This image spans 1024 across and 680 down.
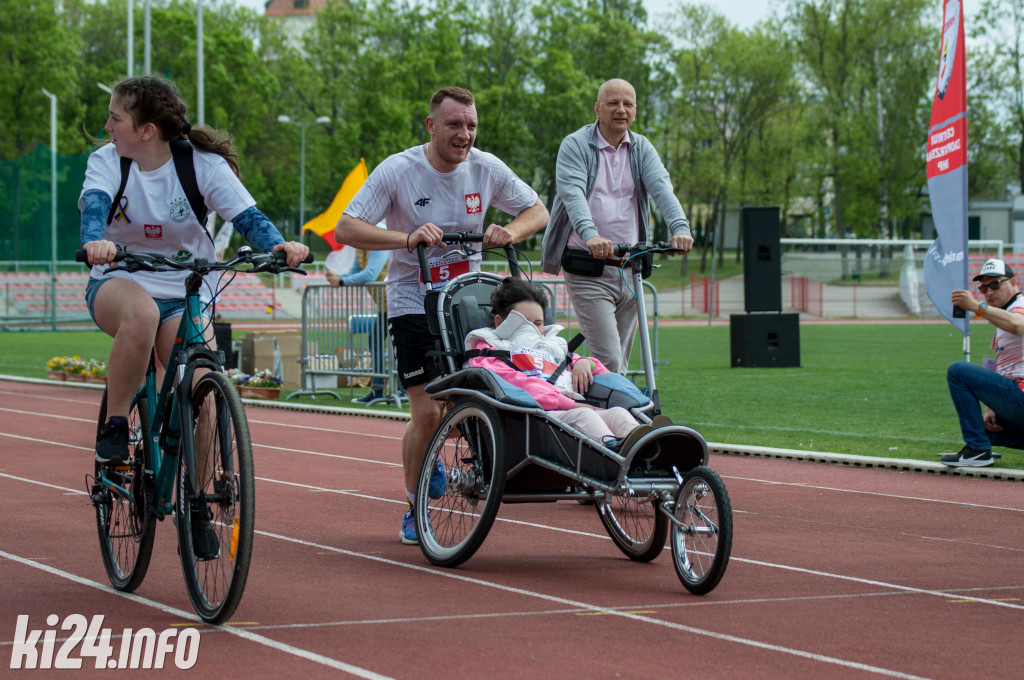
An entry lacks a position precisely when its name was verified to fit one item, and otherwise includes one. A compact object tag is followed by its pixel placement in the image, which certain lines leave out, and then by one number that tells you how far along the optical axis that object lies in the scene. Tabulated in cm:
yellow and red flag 1927
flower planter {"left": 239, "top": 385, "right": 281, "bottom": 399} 1527
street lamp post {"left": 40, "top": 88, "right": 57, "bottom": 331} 3909
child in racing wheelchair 560
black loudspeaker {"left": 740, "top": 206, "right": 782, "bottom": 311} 2050
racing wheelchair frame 505
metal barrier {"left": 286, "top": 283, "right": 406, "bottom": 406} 1424
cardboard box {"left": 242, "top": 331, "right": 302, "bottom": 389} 1611
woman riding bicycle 495
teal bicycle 433
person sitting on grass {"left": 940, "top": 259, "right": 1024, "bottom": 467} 831
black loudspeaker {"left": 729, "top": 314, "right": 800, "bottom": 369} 2031
